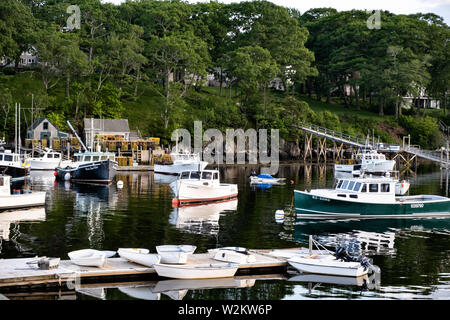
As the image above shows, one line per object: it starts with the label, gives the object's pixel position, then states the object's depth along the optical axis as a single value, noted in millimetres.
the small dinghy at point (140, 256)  29075
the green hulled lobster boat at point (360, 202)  47250
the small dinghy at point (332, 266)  30219
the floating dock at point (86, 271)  26703
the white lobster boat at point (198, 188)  54341
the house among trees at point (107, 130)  100188
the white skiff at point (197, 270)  28672
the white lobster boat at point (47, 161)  87188
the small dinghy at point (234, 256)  30250
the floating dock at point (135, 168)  92225
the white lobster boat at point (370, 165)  91625
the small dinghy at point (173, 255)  29031
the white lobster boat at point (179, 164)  86331
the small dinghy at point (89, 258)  28578
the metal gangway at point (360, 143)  105981
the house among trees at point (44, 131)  101188
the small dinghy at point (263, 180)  75250
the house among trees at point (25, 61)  121181
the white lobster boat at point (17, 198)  47812
